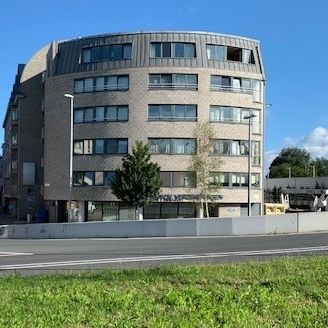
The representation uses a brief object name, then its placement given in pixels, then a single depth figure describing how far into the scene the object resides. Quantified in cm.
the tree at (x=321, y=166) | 14088
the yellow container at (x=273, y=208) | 5690
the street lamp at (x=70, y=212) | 5141
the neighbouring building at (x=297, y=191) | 7919
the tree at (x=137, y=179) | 4522
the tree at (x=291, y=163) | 13531
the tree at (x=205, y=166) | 4925
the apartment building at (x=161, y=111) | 5403
